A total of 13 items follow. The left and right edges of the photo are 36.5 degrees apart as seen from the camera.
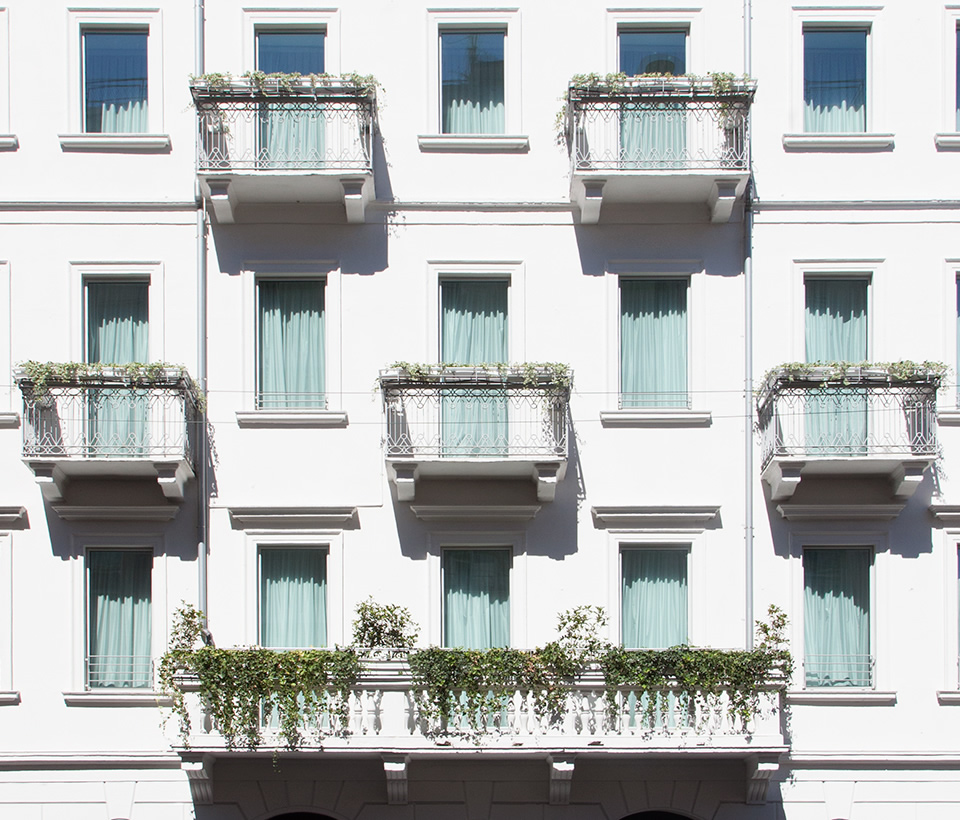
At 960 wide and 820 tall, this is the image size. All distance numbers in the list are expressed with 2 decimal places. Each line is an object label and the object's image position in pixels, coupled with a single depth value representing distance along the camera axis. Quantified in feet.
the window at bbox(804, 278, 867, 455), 76.48
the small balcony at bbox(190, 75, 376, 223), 73.72
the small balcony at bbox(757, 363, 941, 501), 71.61
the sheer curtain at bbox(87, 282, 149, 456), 76.43
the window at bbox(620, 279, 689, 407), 76.07
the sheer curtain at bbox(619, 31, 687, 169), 74.08
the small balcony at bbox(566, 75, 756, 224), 73.82
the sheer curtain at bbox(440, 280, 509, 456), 76.33
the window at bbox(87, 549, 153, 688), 73.61
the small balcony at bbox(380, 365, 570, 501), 71.56
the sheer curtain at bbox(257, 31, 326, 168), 73.92
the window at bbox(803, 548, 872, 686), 73.67
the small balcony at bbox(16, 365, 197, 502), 71.51
